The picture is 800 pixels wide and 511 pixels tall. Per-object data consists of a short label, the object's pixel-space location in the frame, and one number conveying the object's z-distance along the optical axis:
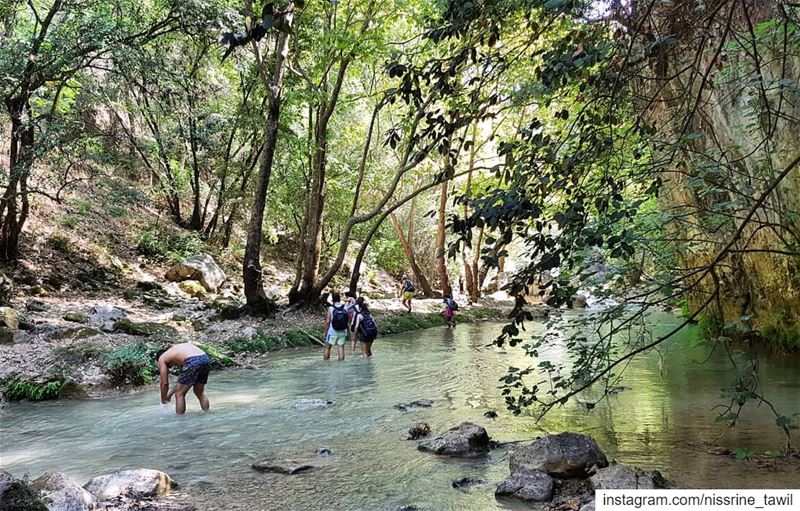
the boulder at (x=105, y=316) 14.48
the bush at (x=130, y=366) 10.95
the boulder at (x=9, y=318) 12.70
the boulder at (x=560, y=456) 5.84
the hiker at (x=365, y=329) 14.56
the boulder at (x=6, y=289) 15.20
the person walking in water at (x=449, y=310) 22.12
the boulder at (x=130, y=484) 5.52
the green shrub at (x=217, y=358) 13.10
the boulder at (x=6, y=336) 11.77
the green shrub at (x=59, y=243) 20.50
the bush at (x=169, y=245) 23.98
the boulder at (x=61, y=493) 4.95
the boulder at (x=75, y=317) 14.75
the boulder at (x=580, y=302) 31.38
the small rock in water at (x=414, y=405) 9.48
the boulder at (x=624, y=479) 4.96
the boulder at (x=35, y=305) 15.33
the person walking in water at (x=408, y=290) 23.48
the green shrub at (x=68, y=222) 21.07
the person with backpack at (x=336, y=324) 13.66
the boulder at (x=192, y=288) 21.96
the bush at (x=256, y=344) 14.77
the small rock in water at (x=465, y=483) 5.81
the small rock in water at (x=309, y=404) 9.70
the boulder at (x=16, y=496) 4.47
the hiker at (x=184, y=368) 8.74
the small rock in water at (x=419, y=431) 7.70
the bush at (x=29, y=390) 9.92
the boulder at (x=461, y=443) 6.89
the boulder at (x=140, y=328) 13.71
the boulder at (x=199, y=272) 23.14
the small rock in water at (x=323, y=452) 6.99
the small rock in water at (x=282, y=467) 6.38
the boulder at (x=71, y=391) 10.20
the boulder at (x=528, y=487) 5.39
